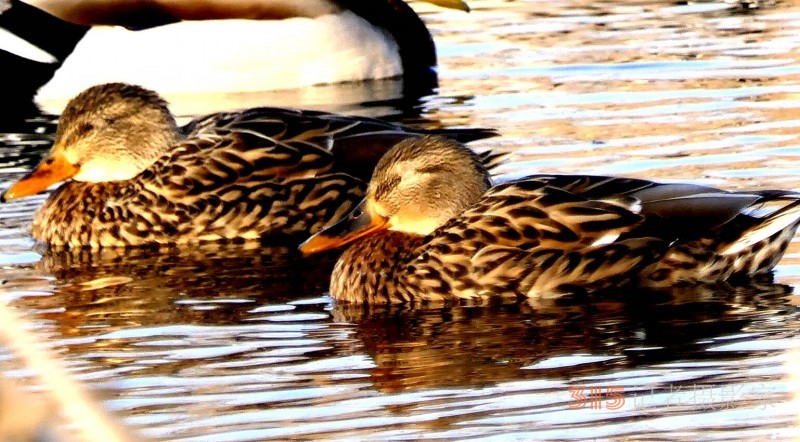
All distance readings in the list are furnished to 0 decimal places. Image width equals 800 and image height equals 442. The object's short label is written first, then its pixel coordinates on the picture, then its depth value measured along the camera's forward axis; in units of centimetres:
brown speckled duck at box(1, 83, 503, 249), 1619
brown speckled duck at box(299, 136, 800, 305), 1295
